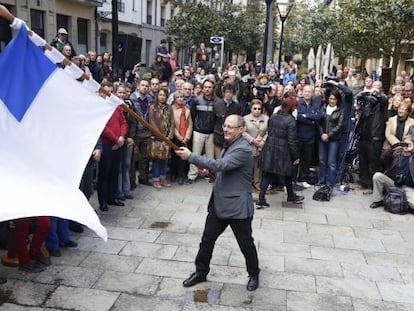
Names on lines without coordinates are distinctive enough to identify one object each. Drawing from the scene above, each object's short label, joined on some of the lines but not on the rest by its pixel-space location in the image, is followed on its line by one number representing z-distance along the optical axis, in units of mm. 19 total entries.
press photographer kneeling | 8055
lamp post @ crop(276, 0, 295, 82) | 15733
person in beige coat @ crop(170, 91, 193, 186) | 8859
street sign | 21141
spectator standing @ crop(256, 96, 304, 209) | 7980
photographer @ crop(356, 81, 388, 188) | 8859
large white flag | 4090
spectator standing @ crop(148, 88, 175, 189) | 8547
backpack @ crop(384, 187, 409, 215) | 7879
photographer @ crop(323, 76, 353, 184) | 8688
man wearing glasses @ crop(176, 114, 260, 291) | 4750
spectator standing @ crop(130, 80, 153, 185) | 8430
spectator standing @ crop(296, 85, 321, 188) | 8828
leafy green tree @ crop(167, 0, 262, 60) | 27328
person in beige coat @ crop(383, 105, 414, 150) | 8492
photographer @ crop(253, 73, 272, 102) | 8961
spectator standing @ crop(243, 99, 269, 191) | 8406
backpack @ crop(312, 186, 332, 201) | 8562
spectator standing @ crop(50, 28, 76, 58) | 11892
